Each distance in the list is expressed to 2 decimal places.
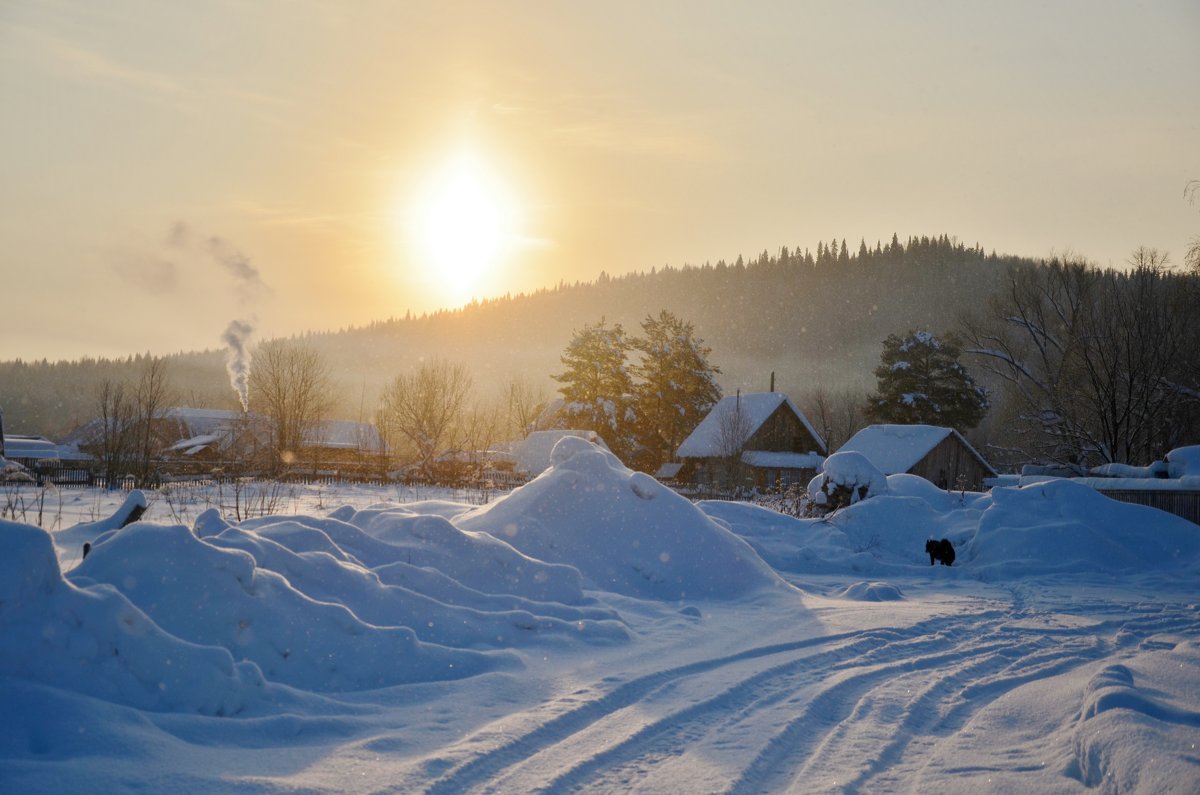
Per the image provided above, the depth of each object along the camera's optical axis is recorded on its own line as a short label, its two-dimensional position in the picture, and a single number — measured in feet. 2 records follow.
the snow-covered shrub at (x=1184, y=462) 84.33
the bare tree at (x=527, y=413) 205.46
